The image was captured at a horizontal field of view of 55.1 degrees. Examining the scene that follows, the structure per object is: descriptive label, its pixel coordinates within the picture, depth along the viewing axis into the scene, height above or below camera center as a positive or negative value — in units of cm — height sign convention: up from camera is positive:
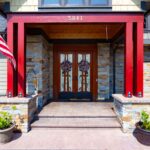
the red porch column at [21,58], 421 +44
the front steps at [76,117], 409 -138
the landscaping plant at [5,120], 347 -116
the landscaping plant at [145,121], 343 -119
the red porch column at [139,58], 418 +43
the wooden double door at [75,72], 663 +4
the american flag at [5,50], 367 +60
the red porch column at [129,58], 418 +43
